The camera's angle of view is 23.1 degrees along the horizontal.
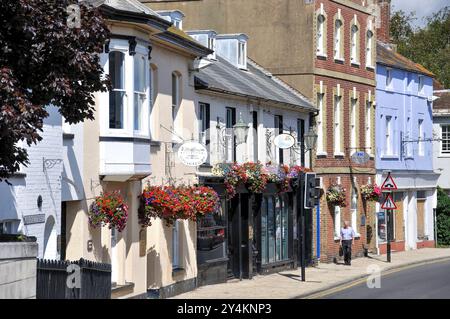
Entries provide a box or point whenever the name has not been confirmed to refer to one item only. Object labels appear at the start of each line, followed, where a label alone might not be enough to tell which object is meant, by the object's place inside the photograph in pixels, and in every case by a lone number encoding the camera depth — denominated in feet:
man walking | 136.05
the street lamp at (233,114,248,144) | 103.81
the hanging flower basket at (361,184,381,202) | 150.82
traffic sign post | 134.41
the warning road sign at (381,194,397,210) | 134.22
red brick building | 137.39
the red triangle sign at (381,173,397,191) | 134.51
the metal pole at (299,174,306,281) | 110.11
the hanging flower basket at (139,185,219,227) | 86.74
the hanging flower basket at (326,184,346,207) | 139.33
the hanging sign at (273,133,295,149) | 115.96
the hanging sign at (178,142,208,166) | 89.25
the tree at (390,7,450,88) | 247.09
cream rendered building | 76.69
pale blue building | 160.86
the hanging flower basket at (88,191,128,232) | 76.79
